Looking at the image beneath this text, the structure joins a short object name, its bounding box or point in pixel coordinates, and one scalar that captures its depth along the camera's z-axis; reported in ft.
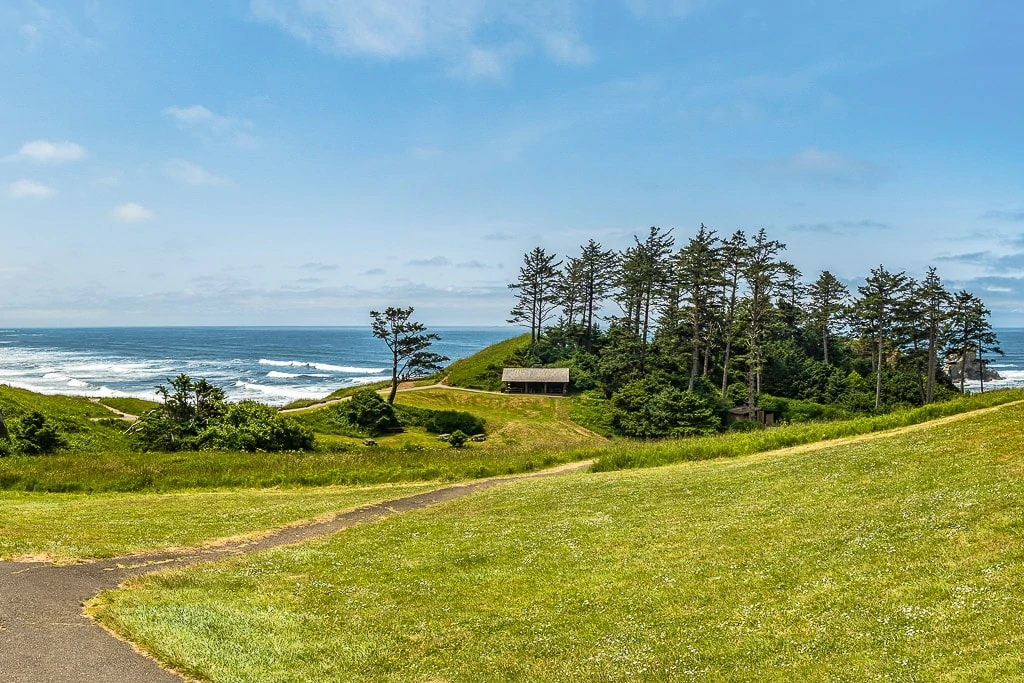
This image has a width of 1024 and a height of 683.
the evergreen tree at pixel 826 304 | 303.27
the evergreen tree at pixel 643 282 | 264.31
